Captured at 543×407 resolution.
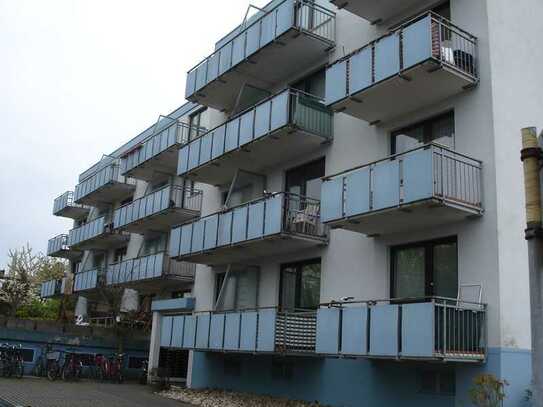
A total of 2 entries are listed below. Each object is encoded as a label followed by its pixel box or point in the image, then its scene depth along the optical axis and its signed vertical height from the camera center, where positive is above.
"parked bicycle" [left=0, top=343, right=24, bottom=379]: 25.16 -0.95
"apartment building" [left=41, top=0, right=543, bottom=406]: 13.49 +3.80
